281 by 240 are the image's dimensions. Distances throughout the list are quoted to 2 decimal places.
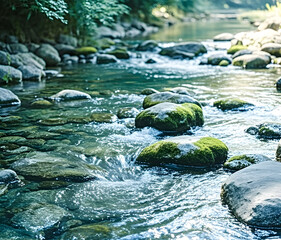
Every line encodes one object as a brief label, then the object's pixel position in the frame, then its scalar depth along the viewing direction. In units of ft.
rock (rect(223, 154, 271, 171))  17.28
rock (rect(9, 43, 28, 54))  47.63
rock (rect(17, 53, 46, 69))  44.04
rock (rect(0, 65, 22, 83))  37.70
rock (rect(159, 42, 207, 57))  58.08
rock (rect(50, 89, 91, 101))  31.81
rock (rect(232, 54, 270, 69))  46.78
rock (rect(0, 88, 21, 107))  29.96
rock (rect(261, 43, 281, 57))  52.54
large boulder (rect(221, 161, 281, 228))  12.37
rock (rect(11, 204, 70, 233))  12.83
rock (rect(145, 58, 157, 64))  53.31
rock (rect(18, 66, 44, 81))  41.25
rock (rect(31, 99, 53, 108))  29.58
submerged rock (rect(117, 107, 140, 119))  26.61
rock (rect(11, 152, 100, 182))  16.69
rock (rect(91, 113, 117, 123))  25.88
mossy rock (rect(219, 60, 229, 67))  49.24
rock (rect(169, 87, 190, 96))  32.22
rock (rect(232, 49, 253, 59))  51.55
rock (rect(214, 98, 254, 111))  28.02
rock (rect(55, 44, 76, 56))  56.24
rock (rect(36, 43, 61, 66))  50.34
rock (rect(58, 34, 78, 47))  58.75
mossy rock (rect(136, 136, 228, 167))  17.94
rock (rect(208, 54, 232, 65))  50.42
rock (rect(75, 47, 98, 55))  57.00
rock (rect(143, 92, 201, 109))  26.94
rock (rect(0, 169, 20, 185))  16.14
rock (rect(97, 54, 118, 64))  53.06
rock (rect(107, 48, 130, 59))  56.77
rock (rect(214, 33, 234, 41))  74.54
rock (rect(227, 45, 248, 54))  56.95
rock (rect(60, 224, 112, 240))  12.23
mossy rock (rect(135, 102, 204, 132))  22.99
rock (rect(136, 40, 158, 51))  63.96
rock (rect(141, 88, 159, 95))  33.61
